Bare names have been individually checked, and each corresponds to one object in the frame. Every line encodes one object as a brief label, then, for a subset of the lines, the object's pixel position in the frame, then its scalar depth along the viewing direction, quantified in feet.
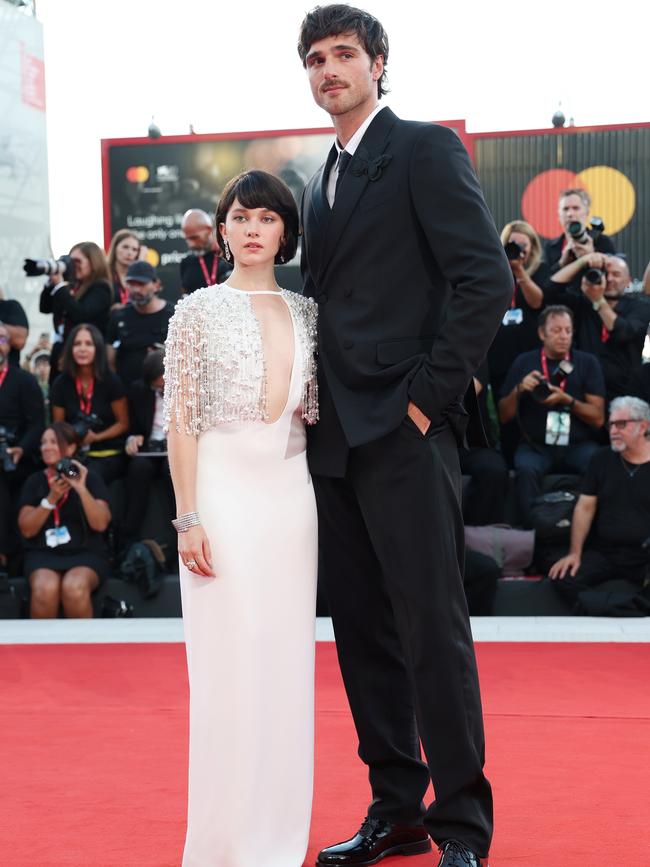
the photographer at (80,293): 23.53
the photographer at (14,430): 21.61
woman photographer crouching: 20.42
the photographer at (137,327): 22.93
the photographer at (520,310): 21.93
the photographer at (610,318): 21.79
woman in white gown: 8.38
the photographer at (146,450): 21.83
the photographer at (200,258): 23.06
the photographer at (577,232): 22.11
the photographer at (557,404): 20.95
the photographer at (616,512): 19.27
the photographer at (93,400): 21.94
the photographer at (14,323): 23.93
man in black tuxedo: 8.14
